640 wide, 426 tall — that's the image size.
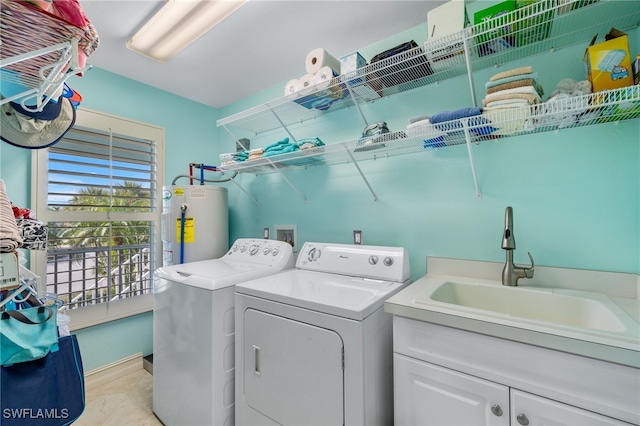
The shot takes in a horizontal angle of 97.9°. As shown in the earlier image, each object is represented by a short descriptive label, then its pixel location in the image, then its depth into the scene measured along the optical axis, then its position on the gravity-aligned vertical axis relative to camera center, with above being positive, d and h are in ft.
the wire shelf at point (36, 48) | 2.16 +1.47
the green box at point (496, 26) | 4.10 +2.85
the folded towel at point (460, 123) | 4.28 +1.50
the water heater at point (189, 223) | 7.74 -0.17
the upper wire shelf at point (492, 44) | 3.97 +2.82
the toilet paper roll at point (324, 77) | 5.78 +2.94
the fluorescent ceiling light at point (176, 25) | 5.14 +3.92
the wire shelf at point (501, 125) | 3.59 +1.42
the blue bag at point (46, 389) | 2.85 -1.85
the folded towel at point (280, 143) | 6.73 +1.79
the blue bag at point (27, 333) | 2.73 -1.19
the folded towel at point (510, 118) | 3.95 +1.42
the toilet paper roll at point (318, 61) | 5.95 +3.37
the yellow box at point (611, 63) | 3.65 +2.04
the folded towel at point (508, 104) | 3.96 +1.64
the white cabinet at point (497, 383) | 2.68 -1.84
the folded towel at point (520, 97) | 3.95 +1.72
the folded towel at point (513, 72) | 4.07 +2.13
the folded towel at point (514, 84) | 4.02 +1.95
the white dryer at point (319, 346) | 3.84 -1.97
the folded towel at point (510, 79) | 4.07 +2.05
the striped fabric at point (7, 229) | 2.42 -0.10
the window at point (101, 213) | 6.79 +0.13
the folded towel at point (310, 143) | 6.17 +1.65
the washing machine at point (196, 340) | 5.09 -2.40
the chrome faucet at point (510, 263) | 4.45 -0.77
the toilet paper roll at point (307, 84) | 5.96 +2.90
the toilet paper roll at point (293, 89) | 6.20 +2.94
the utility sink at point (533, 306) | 2.87 -1.20
